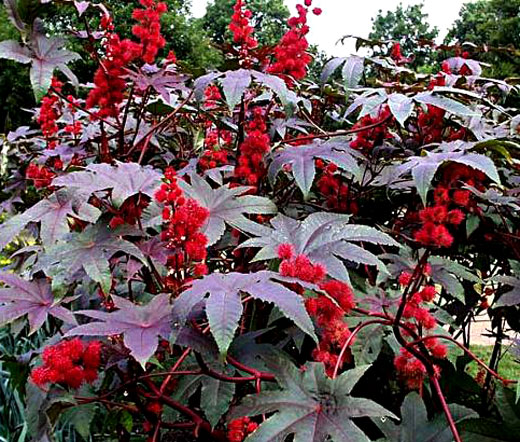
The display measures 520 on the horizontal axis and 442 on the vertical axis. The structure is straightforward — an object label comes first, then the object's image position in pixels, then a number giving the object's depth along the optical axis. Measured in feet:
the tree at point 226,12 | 88.18
